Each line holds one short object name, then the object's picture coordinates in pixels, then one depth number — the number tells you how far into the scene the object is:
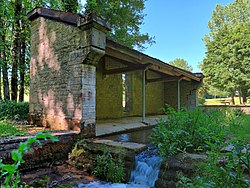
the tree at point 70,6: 9.45
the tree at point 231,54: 14.64
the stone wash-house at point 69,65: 4.23
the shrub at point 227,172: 1.60
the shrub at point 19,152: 0.83
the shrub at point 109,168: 3.15
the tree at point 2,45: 7.11
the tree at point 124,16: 10.50
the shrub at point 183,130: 3.13
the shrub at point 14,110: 6.61
